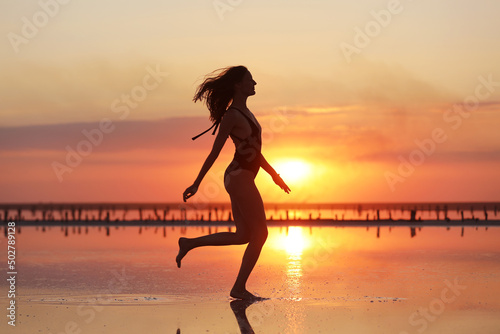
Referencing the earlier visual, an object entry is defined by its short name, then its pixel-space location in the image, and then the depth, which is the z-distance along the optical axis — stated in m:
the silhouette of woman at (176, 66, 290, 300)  11.86
